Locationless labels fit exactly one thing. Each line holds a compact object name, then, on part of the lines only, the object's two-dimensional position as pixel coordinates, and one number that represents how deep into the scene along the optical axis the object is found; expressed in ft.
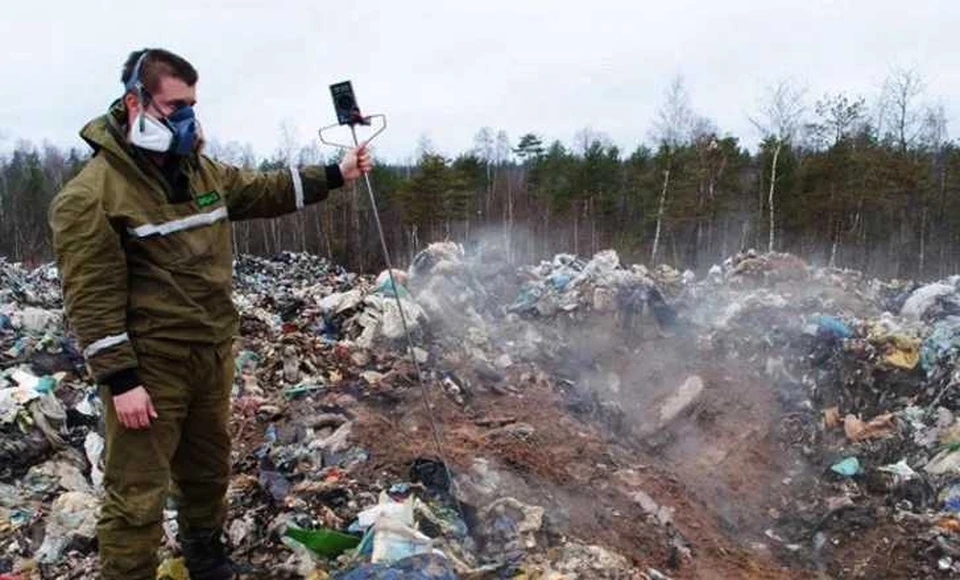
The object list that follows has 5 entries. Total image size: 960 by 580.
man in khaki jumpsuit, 6.39
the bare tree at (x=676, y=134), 82.69
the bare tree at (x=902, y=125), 85.97
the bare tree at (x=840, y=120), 73.41
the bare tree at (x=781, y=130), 73.59
